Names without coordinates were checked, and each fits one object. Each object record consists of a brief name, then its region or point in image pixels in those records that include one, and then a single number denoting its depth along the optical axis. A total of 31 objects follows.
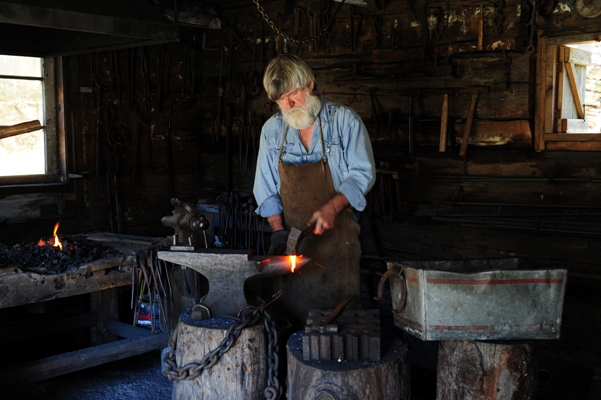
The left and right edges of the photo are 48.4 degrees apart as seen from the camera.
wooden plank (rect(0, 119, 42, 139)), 3.88
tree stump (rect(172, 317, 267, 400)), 3.12
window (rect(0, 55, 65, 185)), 5.14
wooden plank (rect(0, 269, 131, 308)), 3.61
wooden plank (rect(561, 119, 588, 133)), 4.51
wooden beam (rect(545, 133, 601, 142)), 4.23
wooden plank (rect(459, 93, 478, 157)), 4.73
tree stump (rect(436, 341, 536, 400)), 2.87
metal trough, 2.74
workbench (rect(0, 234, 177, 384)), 3.68
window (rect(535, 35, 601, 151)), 4.33
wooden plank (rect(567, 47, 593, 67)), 4.58
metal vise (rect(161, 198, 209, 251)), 3.39
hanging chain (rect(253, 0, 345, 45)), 5.49
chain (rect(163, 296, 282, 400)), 3.08
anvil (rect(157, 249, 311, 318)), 3.18
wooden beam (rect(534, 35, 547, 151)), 4.45
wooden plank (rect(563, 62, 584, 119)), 4.59
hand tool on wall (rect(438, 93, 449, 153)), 4.83
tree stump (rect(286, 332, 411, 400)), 2.79
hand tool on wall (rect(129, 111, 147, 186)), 6.06
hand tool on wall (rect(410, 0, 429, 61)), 4.96
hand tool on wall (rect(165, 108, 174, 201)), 6.36
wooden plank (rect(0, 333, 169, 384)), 3.90
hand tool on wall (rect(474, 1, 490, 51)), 4.67
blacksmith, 3.39
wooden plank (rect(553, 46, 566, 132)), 4.52
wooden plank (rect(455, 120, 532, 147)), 4.58
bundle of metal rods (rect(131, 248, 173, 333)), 4.12
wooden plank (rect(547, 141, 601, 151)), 4.24
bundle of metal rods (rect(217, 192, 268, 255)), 5.55
